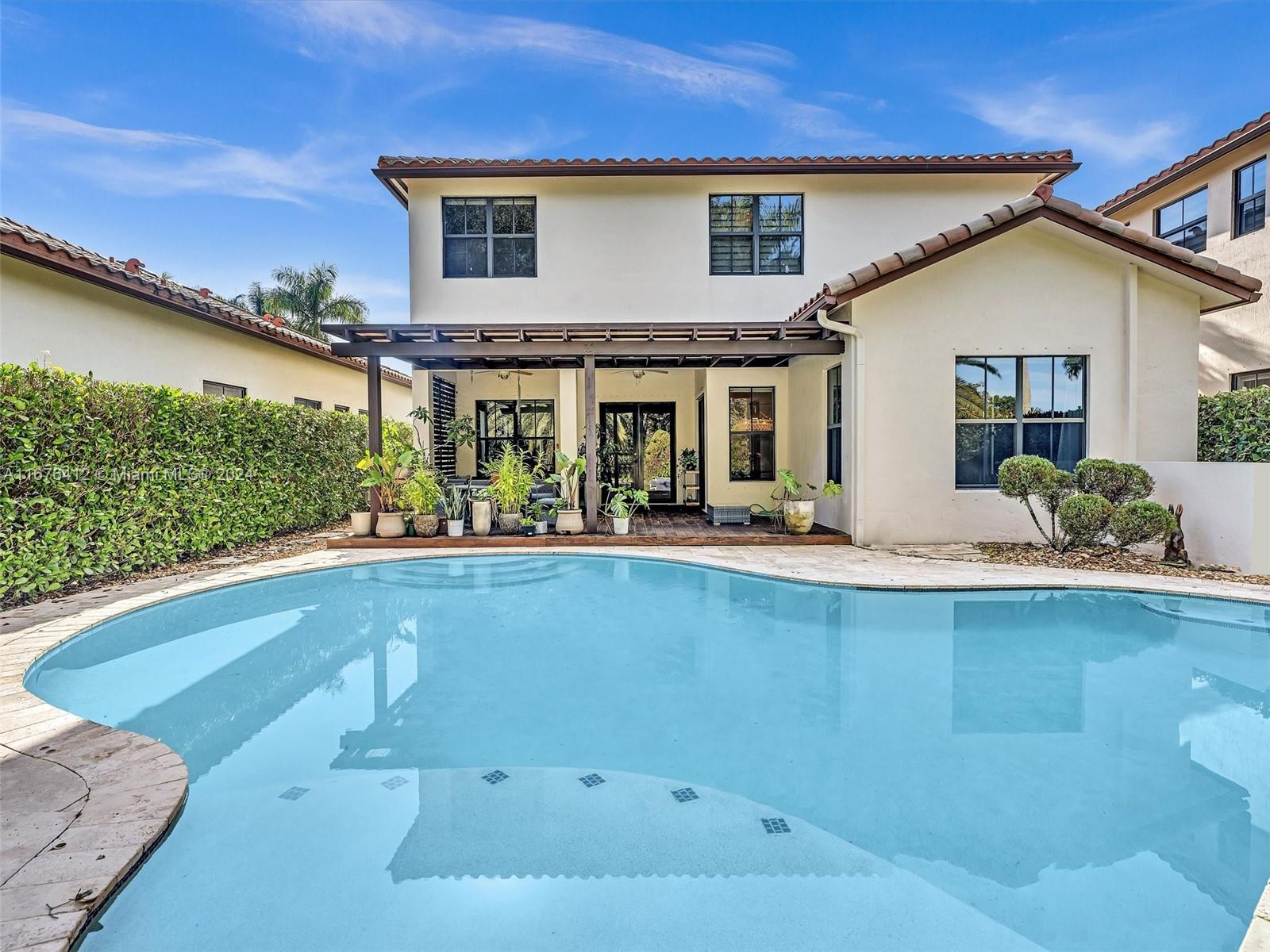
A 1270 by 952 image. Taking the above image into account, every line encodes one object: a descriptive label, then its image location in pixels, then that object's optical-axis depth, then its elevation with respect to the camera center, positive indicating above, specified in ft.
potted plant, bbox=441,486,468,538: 36.96 -2.60
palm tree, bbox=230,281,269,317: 104.73 +27.87
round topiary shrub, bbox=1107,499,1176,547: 27.71 -2.66
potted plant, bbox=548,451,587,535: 37.29 -1.98
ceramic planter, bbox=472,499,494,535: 37.32 -3.03
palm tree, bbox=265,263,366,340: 102.58 +26.97
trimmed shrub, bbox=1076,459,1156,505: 29.09 -0.85
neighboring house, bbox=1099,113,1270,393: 41.27 +16.96
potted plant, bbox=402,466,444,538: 36.99 -1.92
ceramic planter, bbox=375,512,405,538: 36.58 -3.53
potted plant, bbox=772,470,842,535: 35.78 -2.54
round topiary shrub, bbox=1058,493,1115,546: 28.91 -2.51
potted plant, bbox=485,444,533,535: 38.17 -1.52
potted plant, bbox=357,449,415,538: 36.63 -0.89
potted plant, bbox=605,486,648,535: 37.27 -2.76
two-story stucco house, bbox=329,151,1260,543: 33.19 +7.53
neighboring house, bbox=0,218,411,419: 27.63 +7.82
